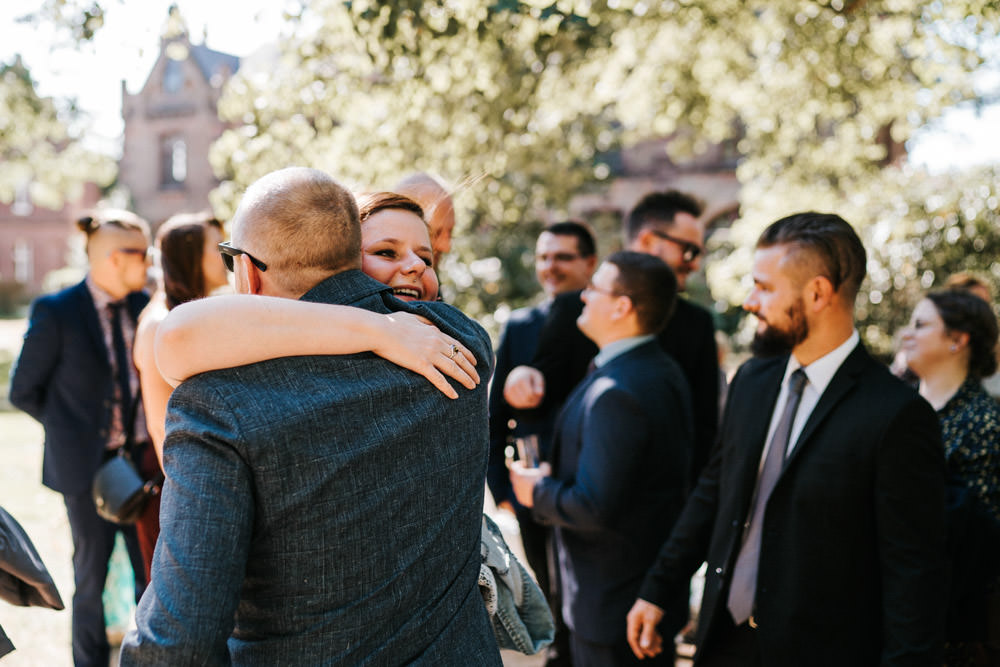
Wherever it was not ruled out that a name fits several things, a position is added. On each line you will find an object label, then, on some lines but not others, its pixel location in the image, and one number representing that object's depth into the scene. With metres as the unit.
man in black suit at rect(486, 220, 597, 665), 4.31
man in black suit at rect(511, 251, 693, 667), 2.99
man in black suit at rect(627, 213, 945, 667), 2.18
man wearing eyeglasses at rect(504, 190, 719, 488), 4.17
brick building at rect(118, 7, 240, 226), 35.59
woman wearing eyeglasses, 2.76
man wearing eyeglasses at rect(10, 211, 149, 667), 4.08
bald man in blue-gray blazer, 1.29
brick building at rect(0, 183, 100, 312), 41.78
